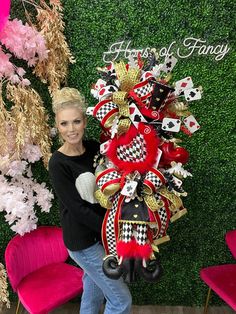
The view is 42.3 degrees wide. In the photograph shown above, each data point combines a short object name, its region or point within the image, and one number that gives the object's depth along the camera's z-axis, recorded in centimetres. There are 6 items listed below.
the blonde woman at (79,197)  144
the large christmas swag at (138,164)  133
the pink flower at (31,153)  186
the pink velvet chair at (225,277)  175
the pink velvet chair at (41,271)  174
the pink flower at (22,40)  170
